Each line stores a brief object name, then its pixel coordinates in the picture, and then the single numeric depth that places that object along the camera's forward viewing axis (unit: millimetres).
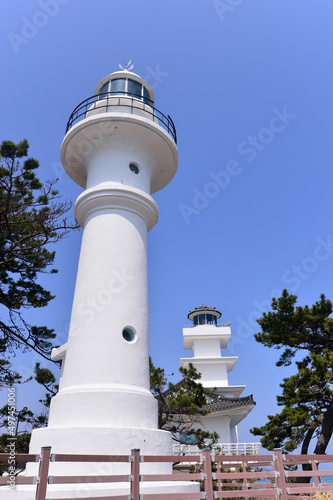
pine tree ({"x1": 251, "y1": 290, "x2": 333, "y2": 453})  10688
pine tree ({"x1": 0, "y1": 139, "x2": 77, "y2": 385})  10977
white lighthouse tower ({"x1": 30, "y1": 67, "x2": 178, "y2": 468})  6762
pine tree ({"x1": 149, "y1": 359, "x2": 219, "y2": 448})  11539
